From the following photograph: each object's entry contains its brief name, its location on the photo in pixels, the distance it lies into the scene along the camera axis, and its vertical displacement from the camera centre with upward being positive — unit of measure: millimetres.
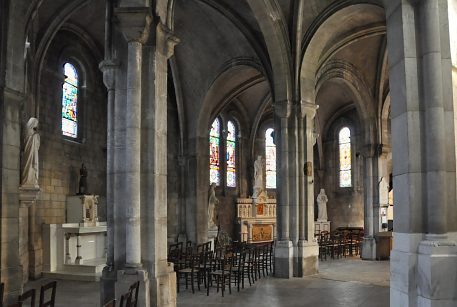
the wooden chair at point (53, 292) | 5534 -1104
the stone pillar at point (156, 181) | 8000 +298
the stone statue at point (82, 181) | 15711 +607
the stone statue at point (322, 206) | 25281 -501
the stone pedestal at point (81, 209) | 15469 -318
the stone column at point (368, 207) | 18203 -427
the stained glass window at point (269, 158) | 27156 +2241
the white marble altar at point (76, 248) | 13396 -1487
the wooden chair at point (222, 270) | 10797 -1754
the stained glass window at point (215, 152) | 24297 +2363
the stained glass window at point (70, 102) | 16250 +3378
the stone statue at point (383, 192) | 18453 +155
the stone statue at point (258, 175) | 24641 +1164
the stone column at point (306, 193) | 13727 +110
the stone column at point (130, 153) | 7812 +779
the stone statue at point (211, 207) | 20219 -389
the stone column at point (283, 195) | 13531 +59
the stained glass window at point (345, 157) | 26719 +2232
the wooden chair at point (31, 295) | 5235 -1093
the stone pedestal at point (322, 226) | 24980 -1543
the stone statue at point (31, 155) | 9992 +947
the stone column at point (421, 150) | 5512 +547
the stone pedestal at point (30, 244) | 13094 -1282
